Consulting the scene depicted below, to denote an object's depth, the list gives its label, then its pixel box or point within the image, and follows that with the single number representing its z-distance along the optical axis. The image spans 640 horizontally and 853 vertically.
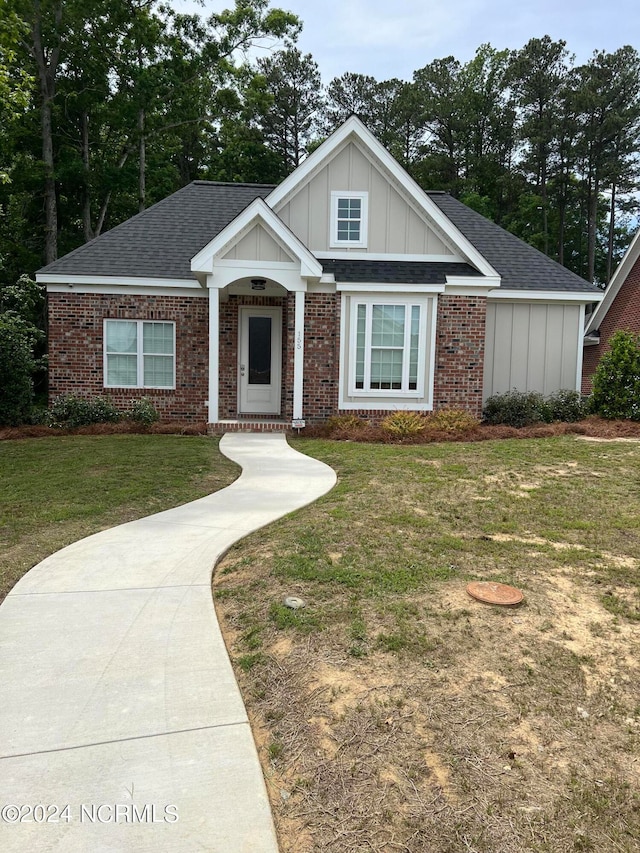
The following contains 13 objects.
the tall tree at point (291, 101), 37.06
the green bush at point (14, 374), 12.49
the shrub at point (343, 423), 12.10
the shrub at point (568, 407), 13.44
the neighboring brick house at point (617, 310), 19.73
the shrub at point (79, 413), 12.42
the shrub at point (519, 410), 13.02
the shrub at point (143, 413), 12.39
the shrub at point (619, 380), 12.41
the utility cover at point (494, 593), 3.89
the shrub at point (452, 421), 12.22
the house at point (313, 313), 12.80
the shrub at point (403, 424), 11.54
